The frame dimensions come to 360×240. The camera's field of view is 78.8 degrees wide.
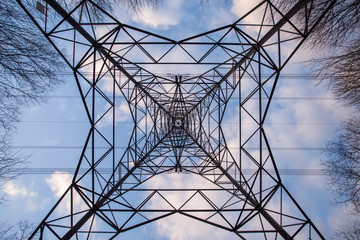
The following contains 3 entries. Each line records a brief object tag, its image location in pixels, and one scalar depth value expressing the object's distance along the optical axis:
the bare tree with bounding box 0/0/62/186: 8.92
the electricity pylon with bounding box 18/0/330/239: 5.75
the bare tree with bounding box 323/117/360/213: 11.65
